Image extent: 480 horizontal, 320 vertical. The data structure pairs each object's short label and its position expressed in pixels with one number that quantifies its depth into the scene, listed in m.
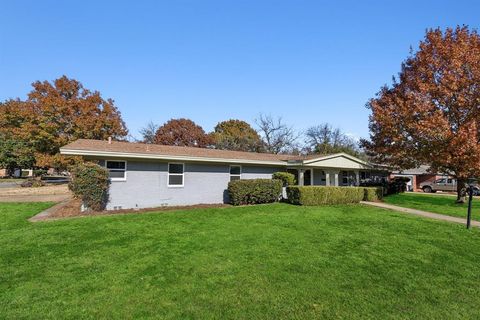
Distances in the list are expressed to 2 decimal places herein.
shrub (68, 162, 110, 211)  11.76
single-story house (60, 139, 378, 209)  13.28
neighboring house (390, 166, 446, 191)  34.91
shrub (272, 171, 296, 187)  18.14
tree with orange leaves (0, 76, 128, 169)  30.34
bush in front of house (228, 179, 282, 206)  15.50
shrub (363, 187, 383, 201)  18.94
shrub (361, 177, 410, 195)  25.57
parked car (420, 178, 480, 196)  32.14
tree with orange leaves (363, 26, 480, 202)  16.50
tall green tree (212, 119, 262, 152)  43.94
